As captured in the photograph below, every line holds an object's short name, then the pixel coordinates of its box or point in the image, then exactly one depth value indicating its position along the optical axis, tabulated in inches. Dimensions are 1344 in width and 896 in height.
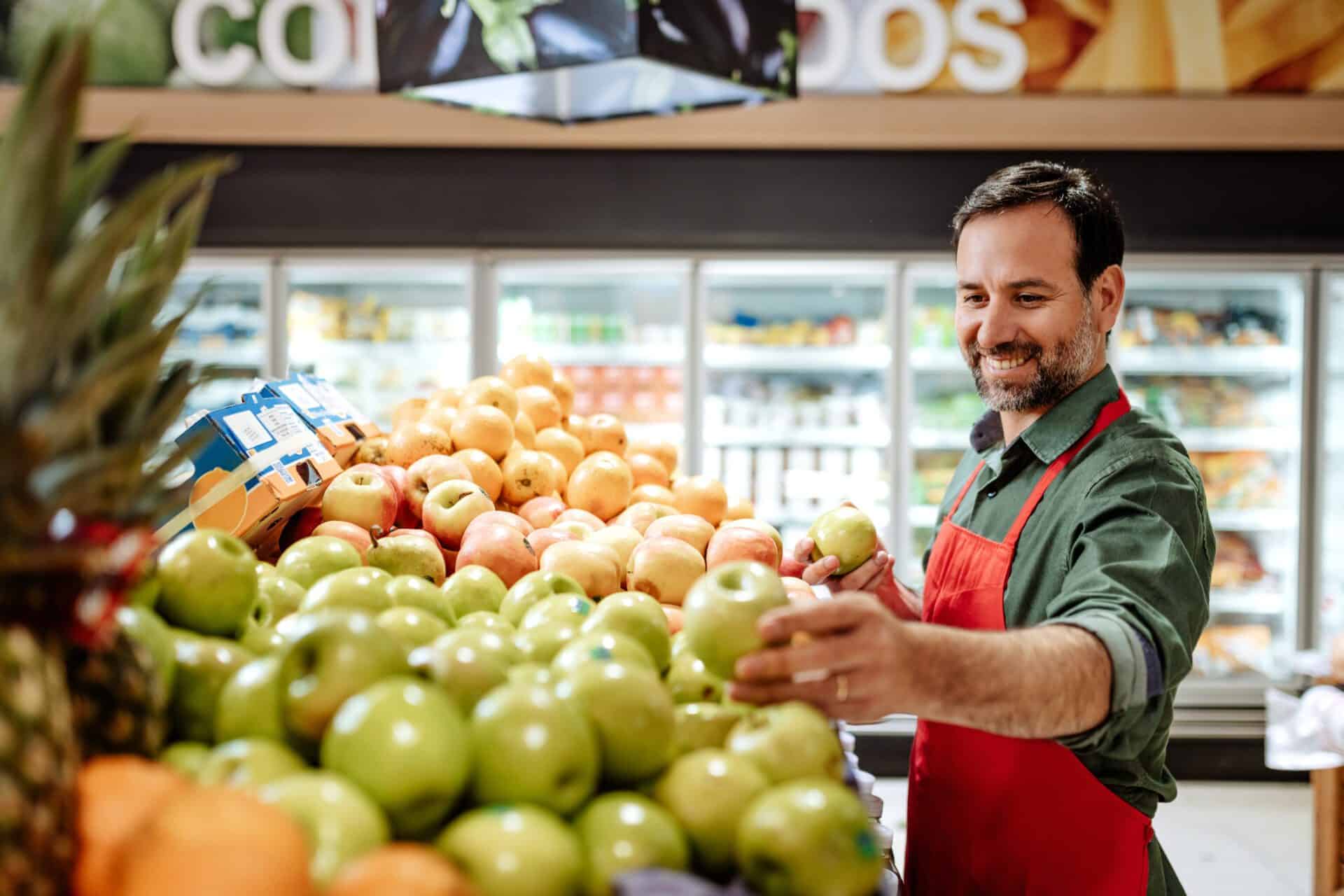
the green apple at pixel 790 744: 32.4
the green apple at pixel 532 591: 50.6
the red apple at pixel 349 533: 66.2
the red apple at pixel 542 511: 79.0
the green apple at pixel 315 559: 53.9
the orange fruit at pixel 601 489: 83.6
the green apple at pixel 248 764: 29.2
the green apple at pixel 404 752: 27.7
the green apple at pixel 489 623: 44.3
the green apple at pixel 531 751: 29.2
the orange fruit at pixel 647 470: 91.6
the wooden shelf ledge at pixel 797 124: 166.2
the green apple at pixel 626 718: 32.8
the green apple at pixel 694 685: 40.9
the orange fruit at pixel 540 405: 94.7
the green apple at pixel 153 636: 33.3
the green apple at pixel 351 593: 42.8
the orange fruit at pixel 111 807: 25.1
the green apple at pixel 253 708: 32.6
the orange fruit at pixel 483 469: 80.0
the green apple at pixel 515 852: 26.2
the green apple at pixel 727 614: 36.7
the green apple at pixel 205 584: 39.1
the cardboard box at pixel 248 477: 61.9
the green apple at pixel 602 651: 37.1
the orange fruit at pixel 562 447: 90.7
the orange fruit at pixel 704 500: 83.0
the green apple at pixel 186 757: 31.4
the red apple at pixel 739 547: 68.6
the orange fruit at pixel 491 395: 89.4
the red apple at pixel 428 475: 77.4
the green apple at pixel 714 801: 30.6
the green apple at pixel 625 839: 28.2
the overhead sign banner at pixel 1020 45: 164.9
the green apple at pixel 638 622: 42.8
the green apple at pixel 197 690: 35.0
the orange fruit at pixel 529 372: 100.7
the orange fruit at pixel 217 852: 23.0
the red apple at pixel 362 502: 69.9
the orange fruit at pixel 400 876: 23.7
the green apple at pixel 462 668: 33.5
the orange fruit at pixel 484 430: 83.7
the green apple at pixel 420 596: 45.4
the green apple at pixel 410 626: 39.0
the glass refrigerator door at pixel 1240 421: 168.6
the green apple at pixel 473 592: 55.7
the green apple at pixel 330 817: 25.9
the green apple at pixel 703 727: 36.8
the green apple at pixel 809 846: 27.3
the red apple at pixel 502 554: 64.1
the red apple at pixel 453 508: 70.8
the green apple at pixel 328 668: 31.0
